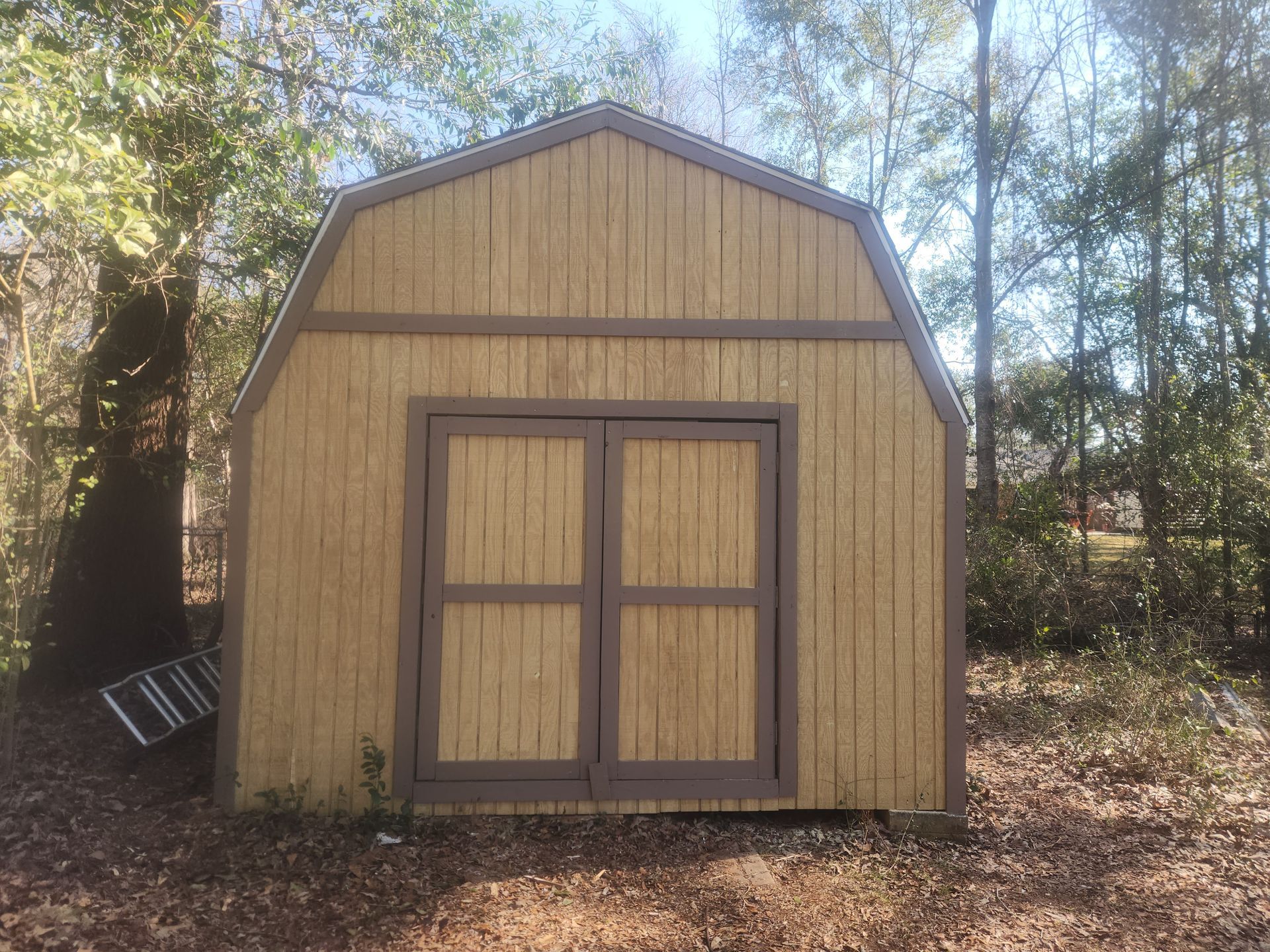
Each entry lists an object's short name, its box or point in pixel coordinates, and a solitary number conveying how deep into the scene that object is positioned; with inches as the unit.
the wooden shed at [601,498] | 168.1
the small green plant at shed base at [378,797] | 161.8
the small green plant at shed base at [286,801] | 162.1
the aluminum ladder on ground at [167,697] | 204.2
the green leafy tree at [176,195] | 212.8
